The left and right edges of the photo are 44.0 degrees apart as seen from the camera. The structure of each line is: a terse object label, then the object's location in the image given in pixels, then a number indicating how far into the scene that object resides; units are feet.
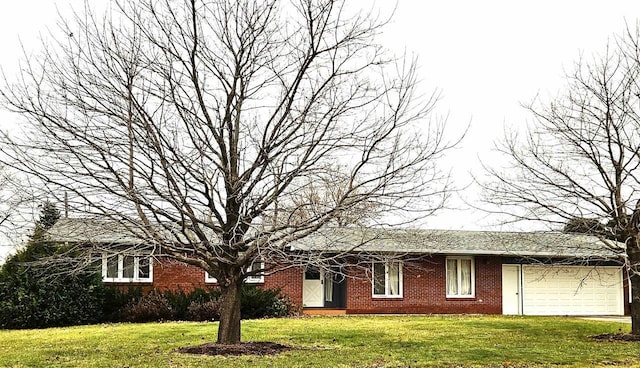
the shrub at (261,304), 96.17
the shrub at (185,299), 94.38
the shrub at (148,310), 92.68
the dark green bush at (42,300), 88.12
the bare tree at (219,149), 51.57
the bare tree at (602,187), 67.92
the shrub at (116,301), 94.17
